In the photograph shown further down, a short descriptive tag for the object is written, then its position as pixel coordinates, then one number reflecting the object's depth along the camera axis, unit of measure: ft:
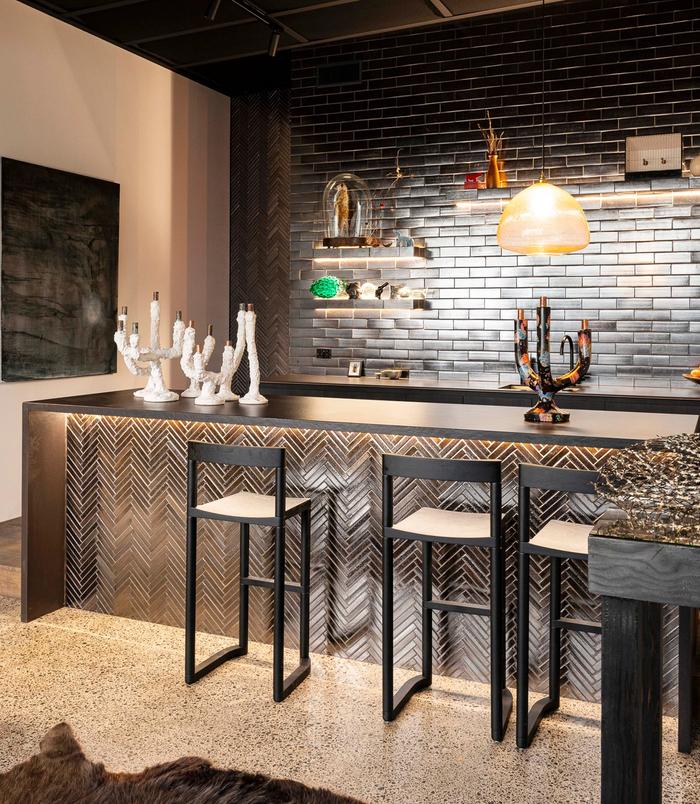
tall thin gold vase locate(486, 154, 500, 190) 19.67
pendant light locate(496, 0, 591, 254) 13.17
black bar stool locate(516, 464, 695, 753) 9.07
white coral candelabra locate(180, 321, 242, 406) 12.70
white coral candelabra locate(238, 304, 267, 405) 12.84
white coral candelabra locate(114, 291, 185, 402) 12.98
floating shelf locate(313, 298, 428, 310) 21.11
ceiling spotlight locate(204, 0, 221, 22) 15.07
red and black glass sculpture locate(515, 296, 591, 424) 10.87
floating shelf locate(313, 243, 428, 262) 20.68
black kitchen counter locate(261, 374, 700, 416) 16.22
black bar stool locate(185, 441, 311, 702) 10.26
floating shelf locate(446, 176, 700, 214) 18.70
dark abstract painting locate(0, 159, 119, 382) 17.57
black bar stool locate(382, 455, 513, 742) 9.30
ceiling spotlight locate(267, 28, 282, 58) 16.79
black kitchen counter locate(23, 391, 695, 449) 9.90
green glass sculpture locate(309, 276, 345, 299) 21.48
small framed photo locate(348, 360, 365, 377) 21.39
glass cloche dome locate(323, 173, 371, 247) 19.26
